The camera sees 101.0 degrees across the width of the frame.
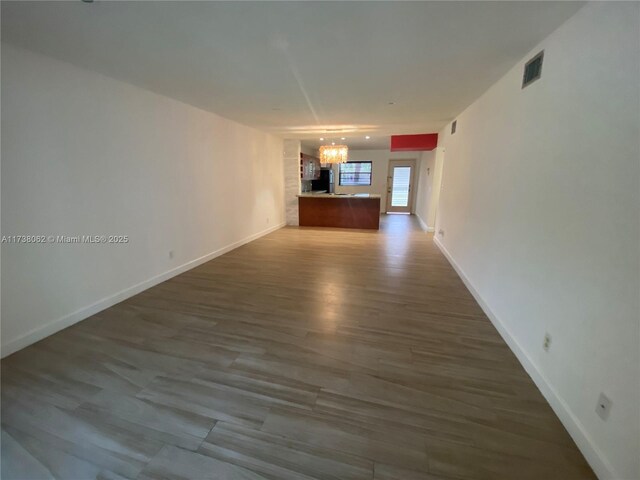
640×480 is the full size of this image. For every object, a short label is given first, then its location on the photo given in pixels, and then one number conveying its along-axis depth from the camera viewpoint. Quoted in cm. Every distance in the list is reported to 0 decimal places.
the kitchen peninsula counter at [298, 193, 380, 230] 705
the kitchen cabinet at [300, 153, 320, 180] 806
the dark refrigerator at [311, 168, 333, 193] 980
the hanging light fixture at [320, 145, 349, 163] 671
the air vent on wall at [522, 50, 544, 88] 199
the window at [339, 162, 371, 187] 1000
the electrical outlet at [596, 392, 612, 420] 125
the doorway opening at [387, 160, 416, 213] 965
